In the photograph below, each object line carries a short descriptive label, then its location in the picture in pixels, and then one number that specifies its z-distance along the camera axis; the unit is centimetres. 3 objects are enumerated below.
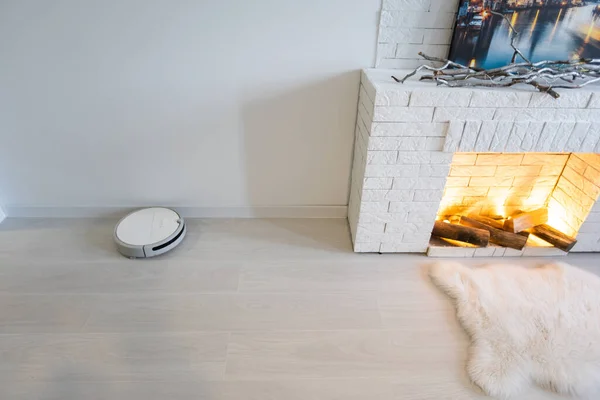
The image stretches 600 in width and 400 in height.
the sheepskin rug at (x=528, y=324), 121
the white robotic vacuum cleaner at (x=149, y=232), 168
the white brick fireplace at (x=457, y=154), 136
